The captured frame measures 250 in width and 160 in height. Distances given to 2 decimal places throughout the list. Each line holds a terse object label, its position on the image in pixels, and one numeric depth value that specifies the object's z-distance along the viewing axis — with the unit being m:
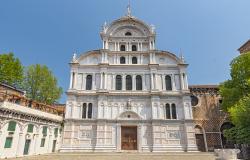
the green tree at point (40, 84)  28.42
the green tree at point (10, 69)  21.29
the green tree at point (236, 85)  18.91
